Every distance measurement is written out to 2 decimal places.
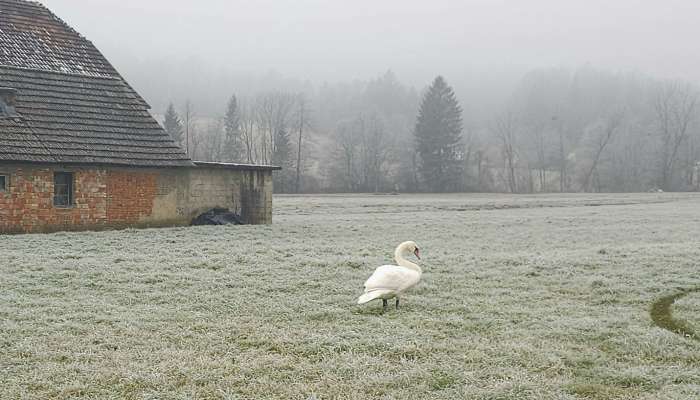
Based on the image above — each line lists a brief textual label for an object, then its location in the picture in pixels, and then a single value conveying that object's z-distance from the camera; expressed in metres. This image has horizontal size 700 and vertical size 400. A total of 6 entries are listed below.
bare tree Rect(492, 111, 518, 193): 84.47
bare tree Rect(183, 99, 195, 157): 84.31
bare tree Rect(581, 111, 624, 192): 84.06
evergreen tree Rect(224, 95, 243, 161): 83.50
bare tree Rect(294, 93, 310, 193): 74.62
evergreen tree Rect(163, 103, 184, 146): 76.62
